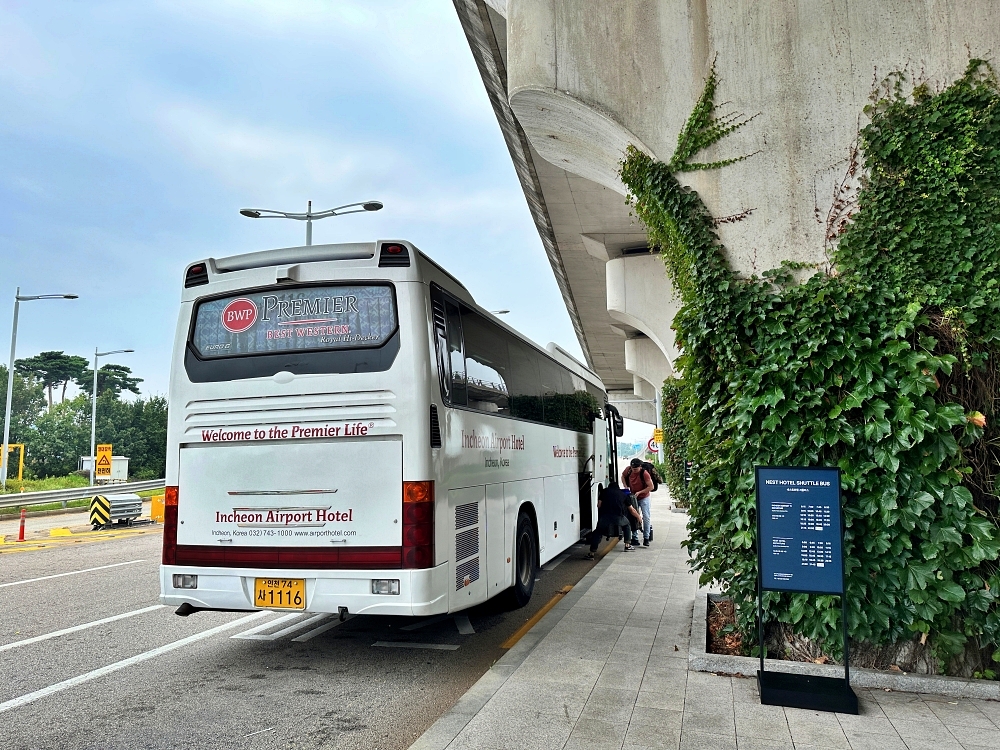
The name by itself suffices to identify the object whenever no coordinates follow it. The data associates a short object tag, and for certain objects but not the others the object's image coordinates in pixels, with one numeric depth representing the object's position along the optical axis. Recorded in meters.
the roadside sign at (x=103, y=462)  28.41
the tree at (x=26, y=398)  81.88
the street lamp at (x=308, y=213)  17.43
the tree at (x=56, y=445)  57.81
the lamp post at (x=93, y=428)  38.66
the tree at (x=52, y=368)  92.38
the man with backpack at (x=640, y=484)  14.35
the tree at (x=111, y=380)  95.75
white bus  5.86
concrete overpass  6.11
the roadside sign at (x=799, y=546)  5.13
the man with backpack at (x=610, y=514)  13.11
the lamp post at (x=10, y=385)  30.91
